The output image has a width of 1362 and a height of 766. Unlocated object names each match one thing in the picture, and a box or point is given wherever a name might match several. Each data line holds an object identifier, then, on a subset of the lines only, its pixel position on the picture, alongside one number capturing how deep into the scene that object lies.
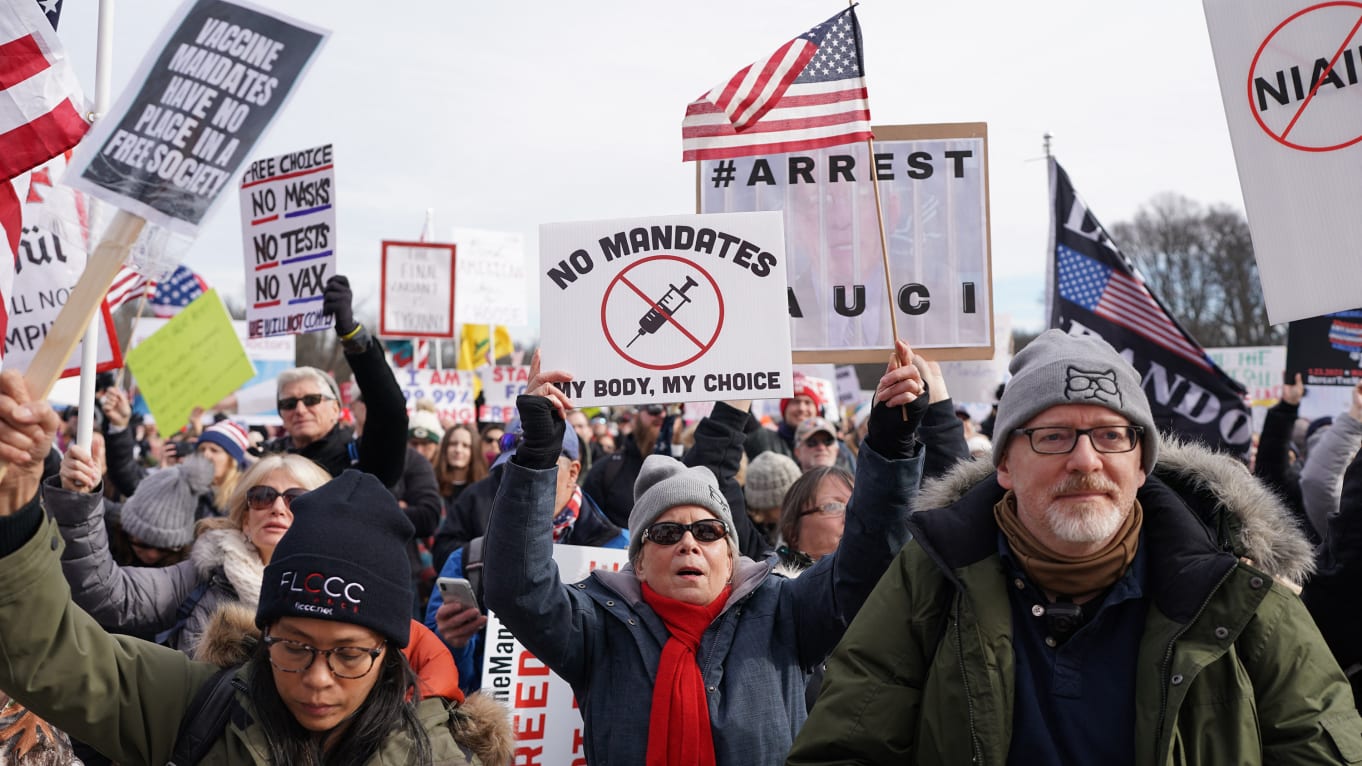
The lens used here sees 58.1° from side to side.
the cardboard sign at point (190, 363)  8.83
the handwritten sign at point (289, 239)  7.11
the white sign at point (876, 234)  4.22
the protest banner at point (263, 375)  18.34
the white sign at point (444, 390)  14.59
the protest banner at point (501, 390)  13.89
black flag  6.36
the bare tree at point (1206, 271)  47.81
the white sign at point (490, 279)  15.16
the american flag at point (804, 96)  4.02
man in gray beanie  2.27
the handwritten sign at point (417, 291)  12.41
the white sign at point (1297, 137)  3.44
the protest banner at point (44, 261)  4.96
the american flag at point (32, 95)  3.66
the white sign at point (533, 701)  4.18
